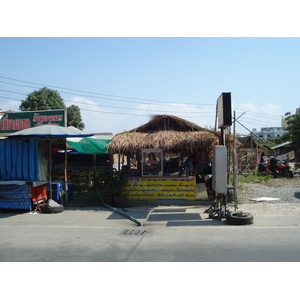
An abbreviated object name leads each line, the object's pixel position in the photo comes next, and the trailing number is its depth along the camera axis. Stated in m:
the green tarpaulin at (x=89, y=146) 13.88
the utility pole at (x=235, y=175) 9.08
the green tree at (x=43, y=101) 27.44
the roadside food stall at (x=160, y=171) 11.21
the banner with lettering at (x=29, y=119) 14.69
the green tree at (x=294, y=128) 34.33
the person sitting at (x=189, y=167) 12.36
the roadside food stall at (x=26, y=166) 10.34
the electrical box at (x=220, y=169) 8.91
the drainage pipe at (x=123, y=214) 8.51
